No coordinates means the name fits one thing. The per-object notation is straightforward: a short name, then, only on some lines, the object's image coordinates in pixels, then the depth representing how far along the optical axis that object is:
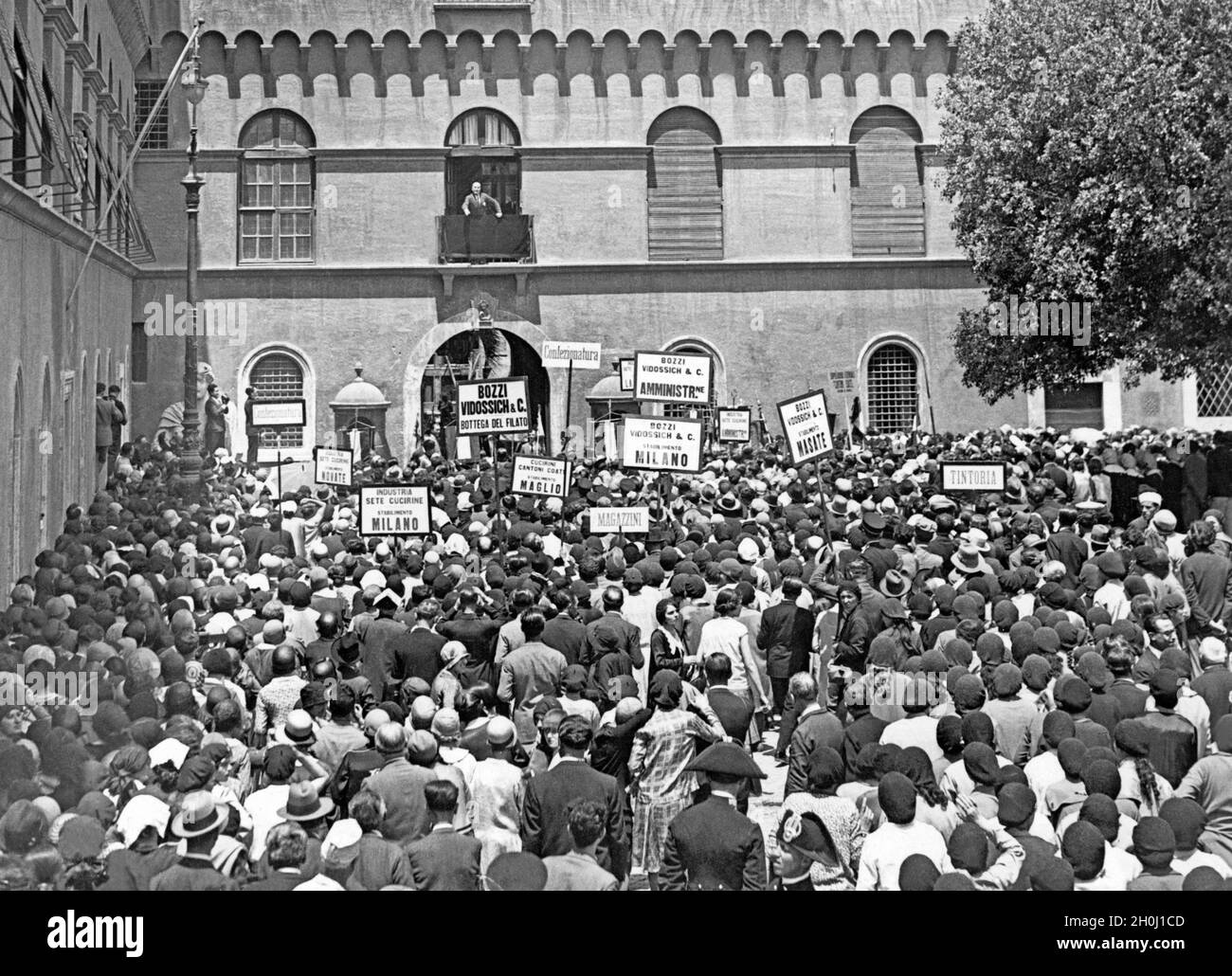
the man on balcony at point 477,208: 37.56
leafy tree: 25.94
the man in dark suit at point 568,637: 12.38
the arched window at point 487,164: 38.00
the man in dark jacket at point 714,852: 8.07
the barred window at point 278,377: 37.31
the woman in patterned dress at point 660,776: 9.70
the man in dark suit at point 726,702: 10.50
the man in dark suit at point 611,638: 12.12
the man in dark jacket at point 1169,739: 9.85
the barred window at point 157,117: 37.83
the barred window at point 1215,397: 38.66
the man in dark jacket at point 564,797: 8.61
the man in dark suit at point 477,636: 12.48
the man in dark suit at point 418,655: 11.95
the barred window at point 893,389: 38.34
